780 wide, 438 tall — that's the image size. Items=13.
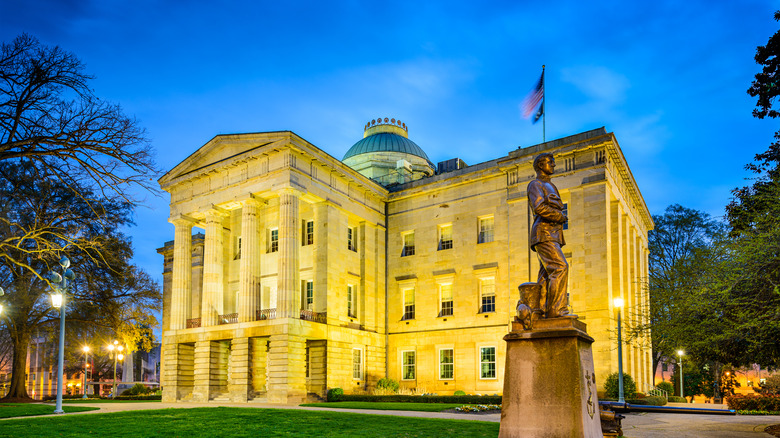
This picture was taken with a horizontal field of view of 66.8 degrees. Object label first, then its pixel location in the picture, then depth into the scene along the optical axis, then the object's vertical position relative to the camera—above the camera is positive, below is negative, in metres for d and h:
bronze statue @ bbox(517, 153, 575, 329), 9.98 +0.62
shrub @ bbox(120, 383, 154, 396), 45.75 -7.46
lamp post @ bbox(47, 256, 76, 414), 18.69 -0.21
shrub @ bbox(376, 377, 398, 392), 37.09 -5.62
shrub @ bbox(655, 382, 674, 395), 42.28 -6.52
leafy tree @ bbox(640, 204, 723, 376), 16.75 -0.26
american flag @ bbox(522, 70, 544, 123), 35.00 +11.45
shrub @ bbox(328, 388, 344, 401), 33.59 -5.68
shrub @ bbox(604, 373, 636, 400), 29.73 -4.64
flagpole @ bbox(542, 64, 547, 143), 35.12 +10.62
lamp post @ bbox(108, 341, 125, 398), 44.26 -4.26
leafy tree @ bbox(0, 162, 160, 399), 35.50 -0.33
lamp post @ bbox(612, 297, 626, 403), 24.34 -2.61
